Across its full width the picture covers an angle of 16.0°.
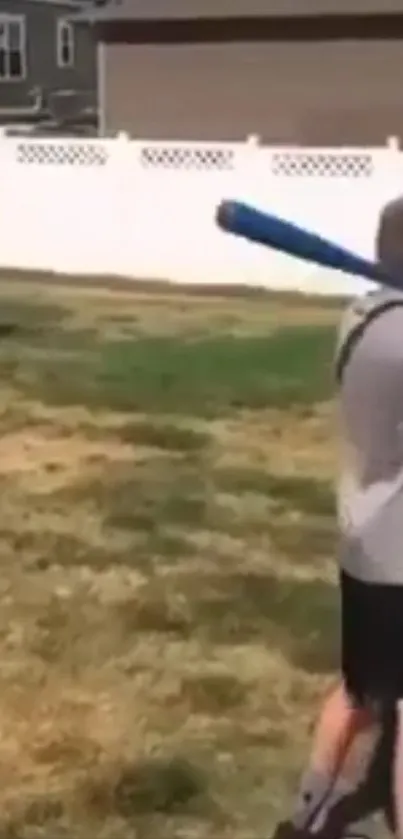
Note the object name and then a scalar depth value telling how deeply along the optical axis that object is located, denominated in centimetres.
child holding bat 273
